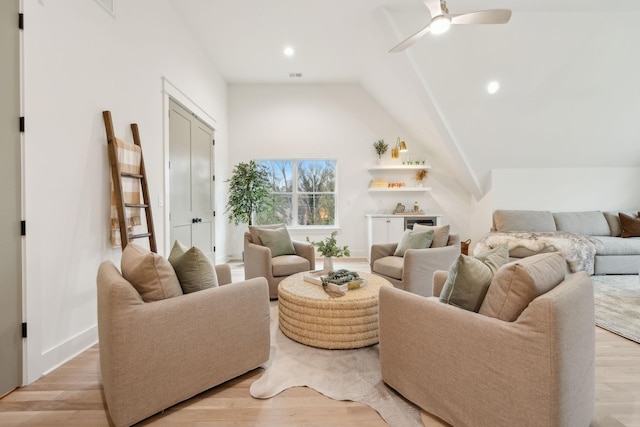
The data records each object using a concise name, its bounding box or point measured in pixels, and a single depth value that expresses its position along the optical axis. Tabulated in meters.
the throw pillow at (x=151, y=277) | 1.54
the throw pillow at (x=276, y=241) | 3.69
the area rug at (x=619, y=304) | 2.55
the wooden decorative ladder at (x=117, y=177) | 2.46
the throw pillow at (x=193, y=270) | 1.73
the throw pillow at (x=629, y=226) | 4.59
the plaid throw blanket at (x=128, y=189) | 2.54
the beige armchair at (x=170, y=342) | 1.38
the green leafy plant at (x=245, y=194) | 5.32
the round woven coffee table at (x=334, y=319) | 2.14
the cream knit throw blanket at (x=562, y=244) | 4.19
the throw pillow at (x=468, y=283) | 1.44
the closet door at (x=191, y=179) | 3.76
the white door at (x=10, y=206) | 1.71
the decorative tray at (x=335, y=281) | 2.31
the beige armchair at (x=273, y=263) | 3.35
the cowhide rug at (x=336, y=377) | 1.55
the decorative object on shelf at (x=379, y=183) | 6.04
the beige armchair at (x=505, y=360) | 1.10
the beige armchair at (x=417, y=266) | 2.97
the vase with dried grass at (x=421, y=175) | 6.08
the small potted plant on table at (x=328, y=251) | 2.74
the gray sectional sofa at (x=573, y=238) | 4.22
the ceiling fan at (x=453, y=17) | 2.45
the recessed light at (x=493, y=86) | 4.16
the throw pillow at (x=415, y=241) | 3.31
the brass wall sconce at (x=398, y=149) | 5.82
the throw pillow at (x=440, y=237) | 3.36
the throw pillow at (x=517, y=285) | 1.24
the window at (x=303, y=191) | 6.25
